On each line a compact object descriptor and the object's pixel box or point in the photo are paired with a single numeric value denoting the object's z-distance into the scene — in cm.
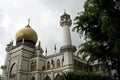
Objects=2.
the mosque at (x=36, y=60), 2840
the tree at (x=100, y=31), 877
